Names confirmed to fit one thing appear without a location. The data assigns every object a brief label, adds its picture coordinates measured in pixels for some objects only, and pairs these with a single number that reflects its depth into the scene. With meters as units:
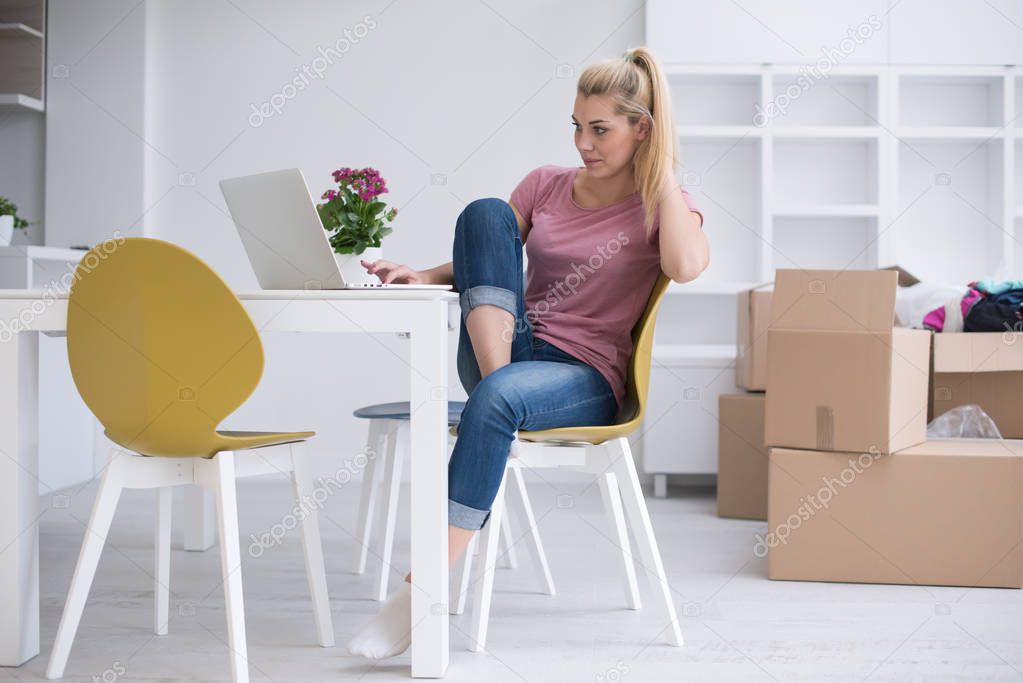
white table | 1.68
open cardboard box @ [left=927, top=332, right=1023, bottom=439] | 2.65
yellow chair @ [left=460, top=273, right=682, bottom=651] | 1.82
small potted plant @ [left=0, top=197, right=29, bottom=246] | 3.43
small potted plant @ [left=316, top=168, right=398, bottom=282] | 1.83
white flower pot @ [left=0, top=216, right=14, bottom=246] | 3.42
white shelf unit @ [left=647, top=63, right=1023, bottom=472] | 3.61
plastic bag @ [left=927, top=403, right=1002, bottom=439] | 2.66
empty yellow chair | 1.57
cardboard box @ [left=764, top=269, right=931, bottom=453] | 2.34
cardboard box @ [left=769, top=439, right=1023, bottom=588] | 2.33
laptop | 1.68
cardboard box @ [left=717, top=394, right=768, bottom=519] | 3.19
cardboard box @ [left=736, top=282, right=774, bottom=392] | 3.23
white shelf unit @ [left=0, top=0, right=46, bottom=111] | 3.93
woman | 1.71
